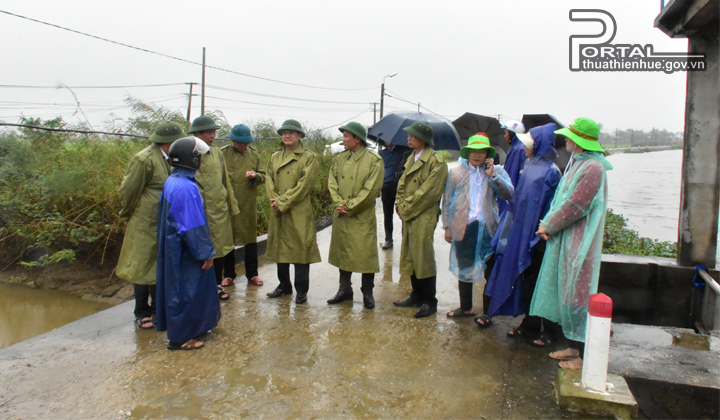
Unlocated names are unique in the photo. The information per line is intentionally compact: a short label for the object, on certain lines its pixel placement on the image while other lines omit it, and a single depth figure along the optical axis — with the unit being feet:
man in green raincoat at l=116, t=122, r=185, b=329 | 12.87
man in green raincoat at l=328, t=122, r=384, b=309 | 14.47
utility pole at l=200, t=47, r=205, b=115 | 58.65
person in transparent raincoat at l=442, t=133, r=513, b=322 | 13.11
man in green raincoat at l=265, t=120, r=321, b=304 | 14.94
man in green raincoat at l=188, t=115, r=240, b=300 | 14.83
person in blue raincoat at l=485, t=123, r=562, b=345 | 11.85
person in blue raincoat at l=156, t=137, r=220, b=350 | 11.17
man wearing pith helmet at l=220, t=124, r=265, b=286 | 16.96
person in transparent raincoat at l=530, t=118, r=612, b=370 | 10.28
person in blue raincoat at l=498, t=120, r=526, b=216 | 14.25
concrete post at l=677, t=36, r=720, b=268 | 15.69
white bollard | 8.55
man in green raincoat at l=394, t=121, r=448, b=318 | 13.70
